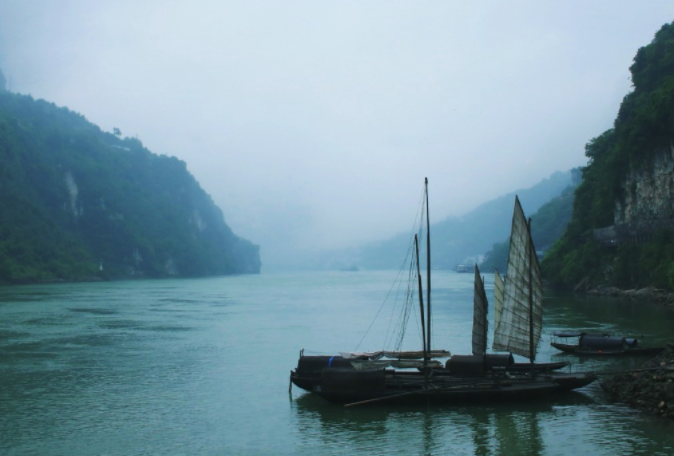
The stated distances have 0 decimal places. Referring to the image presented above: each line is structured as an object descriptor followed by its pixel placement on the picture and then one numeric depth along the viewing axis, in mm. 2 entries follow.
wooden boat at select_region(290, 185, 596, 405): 23688
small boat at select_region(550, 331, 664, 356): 32750
